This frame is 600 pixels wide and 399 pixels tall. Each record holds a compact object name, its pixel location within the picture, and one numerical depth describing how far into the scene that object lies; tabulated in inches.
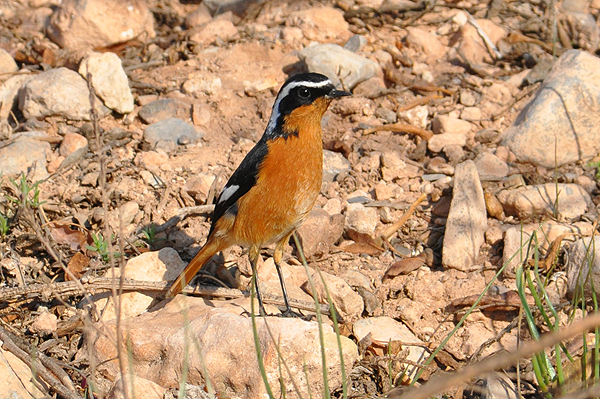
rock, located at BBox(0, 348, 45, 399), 264.7
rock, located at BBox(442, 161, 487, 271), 392.2
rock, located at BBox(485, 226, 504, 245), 405.1
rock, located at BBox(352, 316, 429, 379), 330.6
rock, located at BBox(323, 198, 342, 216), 442.9
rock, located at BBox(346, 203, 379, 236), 428.5
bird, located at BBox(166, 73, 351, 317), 351.6
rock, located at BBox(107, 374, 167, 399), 253.3
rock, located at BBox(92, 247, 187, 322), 356.5
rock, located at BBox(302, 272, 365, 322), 358.6
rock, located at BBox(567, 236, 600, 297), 331.3
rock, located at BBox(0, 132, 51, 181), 446.0
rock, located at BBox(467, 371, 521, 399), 274.5
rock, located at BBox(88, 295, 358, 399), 287.6
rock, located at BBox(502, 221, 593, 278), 375.2
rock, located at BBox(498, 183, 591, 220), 416.5
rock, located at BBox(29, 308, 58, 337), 340.5
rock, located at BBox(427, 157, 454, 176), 464.4
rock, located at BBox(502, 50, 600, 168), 465.4
